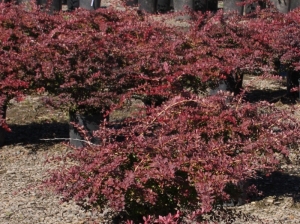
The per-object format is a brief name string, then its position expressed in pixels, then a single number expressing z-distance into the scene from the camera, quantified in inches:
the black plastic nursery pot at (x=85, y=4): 441.1
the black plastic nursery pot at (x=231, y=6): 497.8
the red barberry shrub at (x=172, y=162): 131.8
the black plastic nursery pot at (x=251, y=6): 506.9
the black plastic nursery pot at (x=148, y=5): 530.6
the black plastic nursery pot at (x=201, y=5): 540.5
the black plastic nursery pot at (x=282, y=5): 460.4
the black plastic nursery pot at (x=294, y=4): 413.1
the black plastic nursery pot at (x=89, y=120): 230.2
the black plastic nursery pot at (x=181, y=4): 491.8
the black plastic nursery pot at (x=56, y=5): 502.3
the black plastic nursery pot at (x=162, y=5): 582.2
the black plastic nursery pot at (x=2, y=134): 242.6
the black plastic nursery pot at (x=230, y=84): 284.0
